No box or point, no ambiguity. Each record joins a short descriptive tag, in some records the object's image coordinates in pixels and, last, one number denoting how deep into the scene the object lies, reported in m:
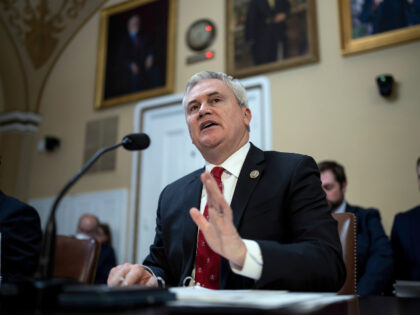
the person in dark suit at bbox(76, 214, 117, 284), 4.48
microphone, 0.96
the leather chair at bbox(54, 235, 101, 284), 2.10
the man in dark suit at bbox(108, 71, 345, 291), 1.18
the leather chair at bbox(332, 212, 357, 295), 1.93
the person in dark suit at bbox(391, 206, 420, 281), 3.24
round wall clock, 5.29
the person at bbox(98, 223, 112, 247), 5.16
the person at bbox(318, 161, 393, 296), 3.00
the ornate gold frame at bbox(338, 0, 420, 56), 4.08
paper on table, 0.77
